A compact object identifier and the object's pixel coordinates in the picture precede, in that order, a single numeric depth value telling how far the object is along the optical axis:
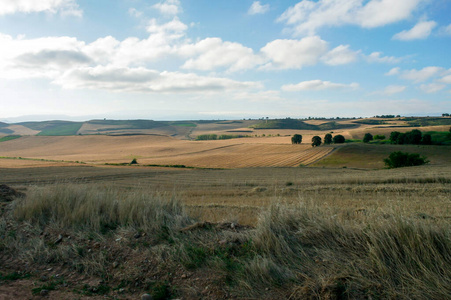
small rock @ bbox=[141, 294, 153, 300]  3.74
